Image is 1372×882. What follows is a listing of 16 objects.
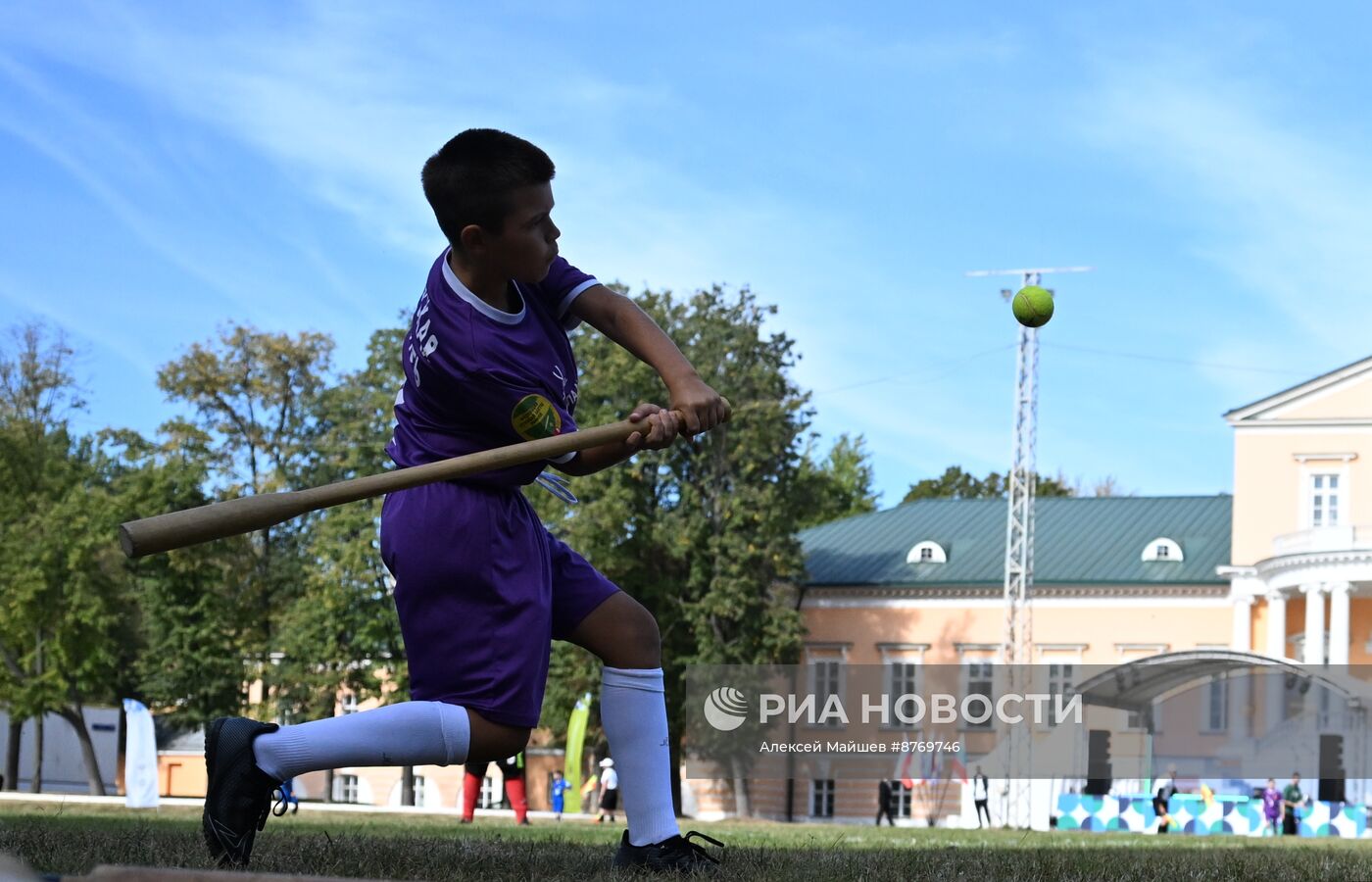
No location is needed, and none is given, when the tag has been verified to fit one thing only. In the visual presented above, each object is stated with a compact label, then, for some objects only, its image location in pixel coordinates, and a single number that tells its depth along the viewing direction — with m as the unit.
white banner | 27.69
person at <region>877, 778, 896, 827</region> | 46.66
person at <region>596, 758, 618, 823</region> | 34.03
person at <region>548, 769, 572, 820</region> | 42.09
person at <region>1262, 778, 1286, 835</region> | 35.25
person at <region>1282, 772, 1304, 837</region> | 34.66
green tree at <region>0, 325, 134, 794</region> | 47.28
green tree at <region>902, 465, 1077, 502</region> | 73.25
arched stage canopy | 41.47
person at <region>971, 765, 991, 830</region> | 41.75
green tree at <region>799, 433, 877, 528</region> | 75.88
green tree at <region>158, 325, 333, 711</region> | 50.69
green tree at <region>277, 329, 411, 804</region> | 45.69
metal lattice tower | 43.47
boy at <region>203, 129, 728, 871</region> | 4.69
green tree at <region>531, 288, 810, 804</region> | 46.88
